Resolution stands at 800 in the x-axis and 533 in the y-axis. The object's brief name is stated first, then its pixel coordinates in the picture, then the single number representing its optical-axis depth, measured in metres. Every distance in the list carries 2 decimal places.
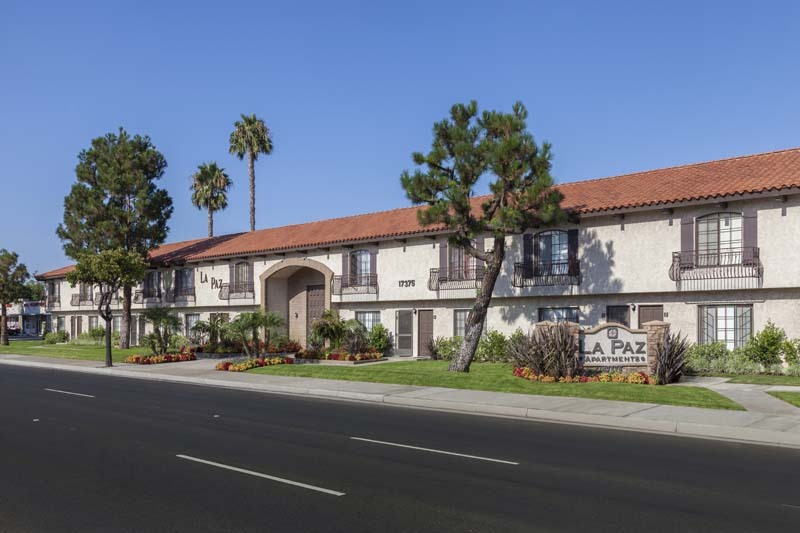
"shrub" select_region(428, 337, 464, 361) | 29.77
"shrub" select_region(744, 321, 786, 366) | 22.23
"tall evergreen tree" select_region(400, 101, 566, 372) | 22.02
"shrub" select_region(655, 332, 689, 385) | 20.16
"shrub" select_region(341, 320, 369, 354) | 31.67
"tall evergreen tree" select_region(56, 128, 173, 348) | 42.22
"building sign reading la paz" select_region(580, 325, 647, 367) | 21.16
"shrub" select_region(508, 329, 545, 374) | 21.28
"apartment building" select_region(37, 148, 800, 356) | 22.70
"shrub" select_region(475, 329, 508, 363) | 28.67
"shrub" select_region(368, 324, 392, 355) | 33.00
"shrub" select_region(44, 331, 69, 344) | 53.84
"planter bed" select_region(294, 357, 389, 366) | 29.63
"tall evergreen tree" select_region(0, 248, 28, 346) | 50.31
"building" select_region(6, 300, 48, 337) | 87.31
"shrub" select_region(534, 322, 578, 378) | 20.94
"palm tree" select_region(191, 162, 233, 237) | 62.03
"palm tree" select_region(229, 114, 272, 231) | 58.69
